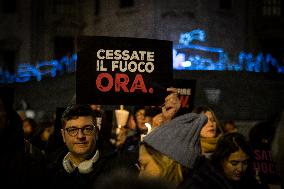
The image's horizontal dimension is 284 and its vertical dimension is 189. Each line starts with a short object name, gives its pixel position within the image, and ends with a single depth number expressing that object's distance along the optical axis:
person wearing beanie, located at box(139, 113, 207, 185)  2.73
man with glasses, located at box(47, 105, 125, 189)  3.82
